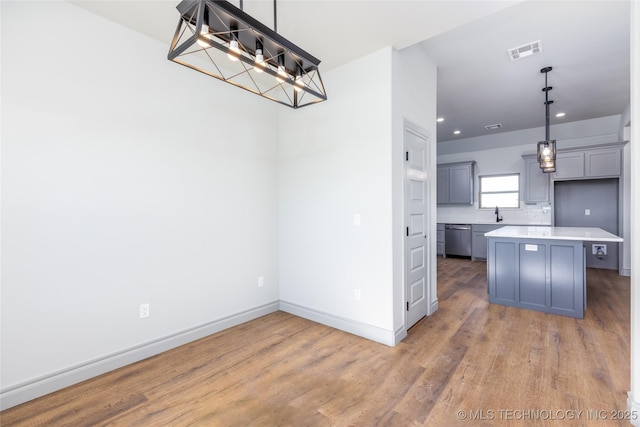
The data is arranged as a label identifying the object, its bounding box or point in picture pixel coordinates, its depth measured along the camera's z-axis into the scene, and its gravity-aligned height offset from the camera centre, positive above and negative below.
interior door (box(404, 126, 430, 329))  3.03 -0.17
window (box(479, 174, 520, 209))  7.02 +0.47
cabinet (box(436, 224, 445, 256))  7.52 -0.77
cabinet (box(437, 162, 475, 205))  7.35 +0.70
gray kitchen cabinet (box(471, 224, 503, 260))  6.88 -0.76
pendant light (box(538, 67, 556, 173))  3.85 +0.76
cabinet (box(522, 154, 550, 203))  6.30 +0.59
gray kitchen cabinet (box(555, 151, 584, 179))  5.76 +0.89
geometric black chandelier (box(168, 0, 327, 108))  1.41 +0.99
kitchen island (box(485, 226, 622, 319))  3.35 -0.75
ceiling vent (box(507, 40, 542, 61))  3.22 +1.84
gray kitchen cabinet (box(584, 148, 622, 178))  5.42 +0.88
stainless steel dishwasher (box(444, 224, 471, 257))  7.13 -0.76
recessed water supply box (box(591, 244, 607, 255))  5.81 -0.85
